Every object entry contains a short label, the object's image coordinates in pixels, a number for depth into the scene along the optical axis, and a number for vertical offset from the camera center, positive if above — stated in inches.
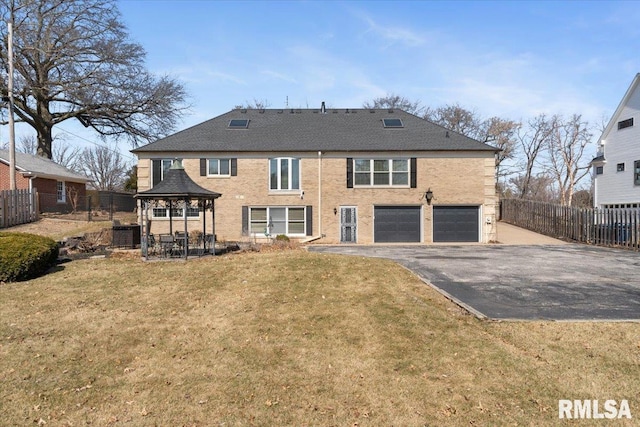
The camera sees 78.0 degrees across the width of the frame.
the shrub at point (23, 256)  413.4 -52.7
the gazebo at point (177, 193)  539.8 +17.8
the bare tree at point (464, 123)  1865.2 +385.7
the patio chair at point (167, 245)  536.7 -56.3
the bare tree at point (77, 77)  1131.3 +404.8
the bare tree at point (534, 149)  1918.1 +268.4
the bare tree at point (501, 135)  1800.0 +318.0
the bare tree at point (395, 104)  1950.4 +501.9
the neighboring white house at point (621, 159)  1016.2 +119.1
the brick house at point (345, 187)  913.5 +40.4
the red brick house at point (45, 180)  1083.9 +81.7
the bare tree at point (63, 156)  2406.5 +314.7
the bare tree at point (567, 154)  1849.2 +236.9
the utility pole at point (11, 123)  863.7 +190.2
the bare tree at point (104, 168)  2461.9 +243.9
